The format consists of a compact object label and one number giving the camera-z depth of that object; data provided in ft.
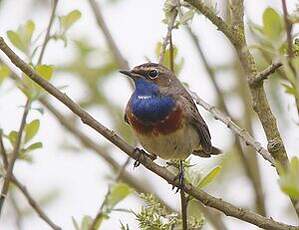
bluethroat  26.40
